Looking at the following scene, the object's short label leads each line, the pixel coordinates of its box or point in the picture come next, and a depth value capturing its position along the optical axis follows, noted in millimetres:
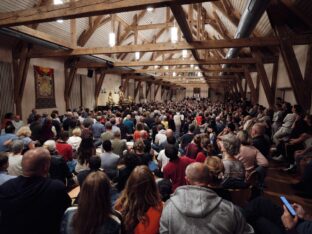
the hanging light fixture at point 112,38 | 6137
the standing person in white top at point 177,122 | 8141
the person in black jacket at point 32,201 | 1625
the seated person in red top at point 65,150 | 3856
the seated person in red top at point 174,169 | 2838
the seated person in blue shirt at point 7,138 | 3864
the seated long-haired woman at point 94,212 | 1489
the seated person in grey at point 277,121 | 6345
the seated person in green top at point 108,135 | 4993
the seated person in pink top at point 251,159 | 3094
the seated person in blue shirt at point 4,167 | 2360
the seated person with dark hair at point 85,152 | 3479
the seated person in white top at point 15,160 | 2947
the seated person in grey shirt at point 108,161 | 3373
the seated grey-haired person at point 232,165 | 2521
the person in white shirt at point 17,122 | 5886
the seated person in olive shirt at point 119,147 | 4220
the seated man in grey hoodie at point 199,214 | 1455
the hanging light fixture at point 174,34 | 5516
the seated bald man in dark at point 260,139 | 3826
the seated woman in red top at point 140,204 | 1658
